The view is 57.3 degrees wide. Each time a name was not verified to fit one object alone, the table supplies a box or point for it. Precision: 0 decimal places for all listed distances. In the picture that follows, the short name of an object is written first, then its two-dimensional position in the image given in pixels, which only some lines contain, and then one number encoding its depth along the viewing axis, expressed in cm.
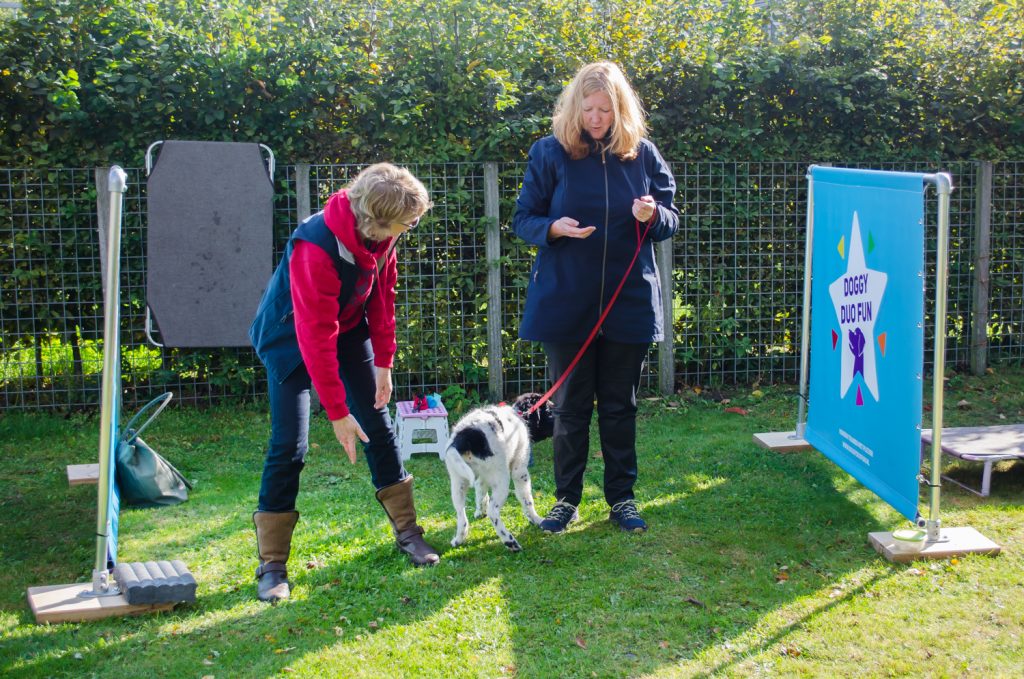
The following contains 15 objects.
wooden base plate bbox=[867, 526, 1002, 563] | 396
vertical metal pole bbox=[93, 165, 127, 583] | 345
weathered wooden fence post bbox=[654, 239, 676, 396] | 708
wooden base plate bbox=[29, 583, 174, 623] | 345
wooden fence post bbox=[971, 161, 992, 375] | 759
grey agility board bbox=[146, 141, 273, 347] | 623
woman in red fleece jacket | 336
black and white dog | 402
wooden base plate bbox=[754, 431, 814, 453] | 556
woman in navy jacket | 406
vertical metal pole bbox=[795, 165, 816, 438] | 523
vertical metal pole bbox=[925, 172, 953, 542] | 378
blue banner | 396
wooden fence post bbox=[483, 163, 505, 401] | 677
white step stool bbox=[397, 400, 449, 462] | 567
